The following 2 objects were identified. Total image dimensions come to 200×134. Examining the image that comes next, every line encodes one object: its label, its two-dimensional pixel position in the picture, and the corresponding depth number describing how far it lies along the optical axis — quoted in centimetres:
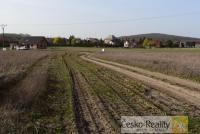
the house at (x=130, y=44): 9752
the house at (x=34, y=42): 8249
